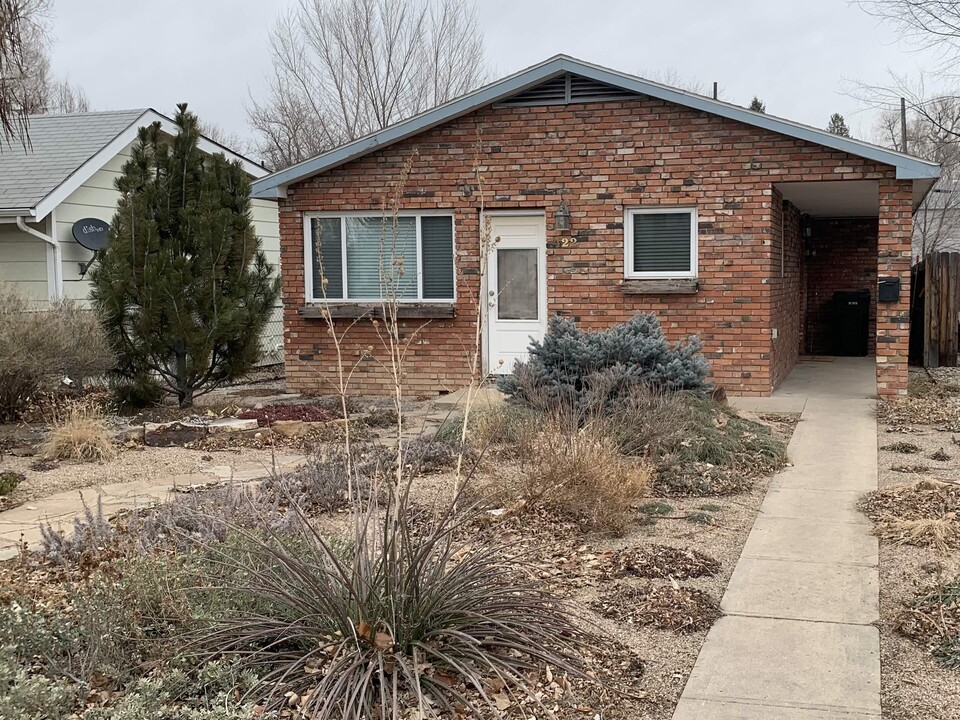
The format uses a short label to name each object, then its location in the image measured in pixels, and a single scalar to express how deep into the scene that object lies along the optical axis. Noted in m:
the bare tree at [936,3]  19.16
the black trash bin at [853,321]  18.69
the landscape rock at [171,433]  9.50
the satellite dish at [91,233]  15.08
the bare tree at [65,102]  39.78
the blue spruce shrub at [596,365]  9.05
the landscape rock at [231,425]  9.97
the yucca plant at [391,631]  3.65
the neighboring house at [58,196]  14.47
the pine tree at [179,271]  10.91
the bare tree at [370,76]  29.64
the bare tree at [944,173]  31.55
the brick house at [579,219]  12.12
